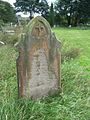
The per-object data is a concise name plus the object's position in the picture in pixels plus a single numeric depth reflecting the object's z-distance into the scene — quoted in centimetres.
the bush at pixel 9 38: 684
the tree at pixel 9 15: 2701
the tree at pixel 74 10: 3121
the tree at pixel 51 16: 2963
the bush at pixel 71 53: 493
